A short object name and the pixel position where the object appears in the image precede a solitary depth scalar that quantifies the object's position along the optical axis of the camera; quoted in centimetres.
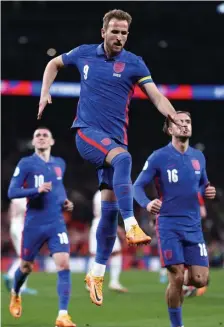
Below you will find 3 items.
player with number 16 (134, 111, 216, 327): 911
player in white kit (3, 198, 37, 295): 1546
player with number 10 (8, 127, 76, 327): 1087
